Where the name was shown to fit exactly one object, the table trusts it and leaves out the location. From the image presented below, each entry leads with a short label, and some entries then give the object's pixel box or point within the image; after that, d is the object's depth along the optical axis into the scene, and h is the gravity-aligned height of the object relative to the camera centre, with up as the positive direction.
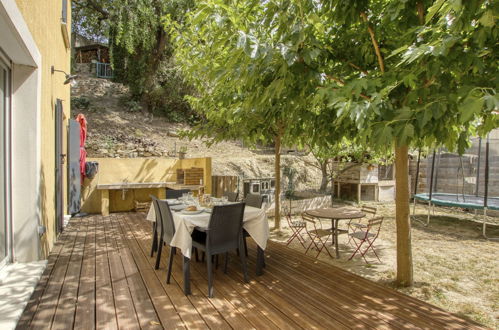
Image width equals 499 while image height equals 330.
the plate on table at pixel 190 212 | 3.58 -0.70
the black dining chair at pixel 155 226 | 3.82 -1.01
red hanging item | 6.86 +0.26
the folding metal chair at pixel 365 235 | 4.40 -1.17
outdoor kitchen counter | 7.18 -0.82
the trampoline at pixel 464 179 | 7.78 -0.56
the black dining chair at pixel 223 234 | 3.16 -0.87
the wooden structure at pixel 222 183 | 7.94 -0.75
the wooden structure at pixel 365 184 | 11.03 -1.00
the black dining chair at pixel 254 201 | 4.44 -0.69
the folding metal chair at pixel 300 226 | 4.98 -1.20
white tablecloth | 3.18 -0.82
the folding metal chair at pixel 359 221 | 4.85 -1.58
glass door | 2.86 -0.06
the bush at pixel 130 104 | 16.48 +2.70
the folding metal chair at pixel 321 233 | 4.66 -1.20
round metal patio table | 4.59 -0.91
